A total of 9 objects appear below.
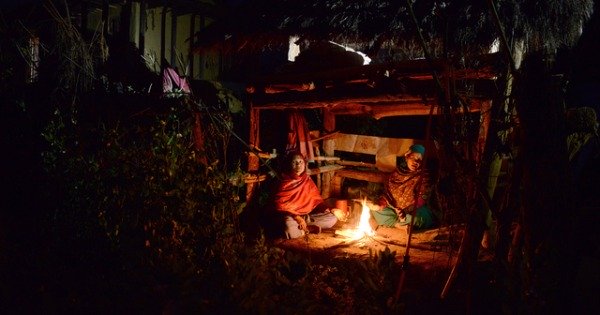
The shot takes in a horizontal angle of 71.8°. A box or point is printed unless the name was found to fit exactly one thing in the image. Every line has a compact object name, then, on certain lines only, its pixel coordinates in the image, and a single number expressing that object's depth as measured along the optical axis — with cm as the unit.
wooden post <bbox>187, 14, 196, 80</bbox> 1402
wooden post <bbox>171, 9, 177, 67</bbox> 1354
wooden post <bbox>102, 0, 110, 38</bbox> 1150
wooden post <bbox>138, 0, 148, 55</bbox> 1259
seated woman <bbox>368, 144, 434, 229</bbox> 891
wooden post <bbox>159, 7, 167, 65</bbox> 1329
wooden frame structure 520
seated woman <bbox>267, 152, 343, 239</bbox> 883
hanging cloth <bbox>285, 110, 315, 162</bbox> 938
